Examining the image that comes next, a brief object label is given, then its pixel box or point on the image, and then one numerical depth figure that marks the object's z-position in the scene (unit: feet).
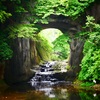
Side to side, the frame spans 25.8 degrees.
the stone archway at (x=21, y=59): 67.77
